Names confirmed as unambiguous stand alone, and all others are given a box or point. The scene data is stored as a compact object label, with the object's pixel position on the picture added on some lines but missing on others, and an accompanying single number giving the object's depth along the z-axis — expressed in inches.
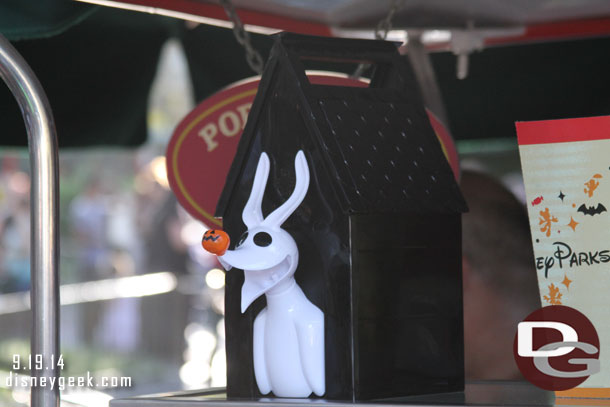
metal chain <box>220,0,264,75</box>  123.6
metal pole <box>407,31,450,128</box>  146.7
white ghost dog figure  111.7
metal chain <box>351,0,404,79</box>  122.9
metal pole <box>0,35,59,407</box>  111.1
